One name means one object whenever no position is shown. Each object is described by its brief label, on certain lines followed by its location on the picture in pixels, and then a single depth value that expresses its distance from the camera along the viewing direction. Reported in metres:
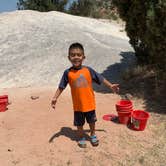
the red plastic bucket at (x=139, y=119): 2.78
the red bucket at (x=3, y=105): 3.37
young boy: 2.40
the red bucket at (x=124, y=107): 2.88
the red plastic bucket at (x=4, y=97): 3.50
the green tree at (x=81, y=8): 12.65
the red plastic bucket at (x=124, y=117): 2.90
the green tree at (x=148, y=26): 3.32
